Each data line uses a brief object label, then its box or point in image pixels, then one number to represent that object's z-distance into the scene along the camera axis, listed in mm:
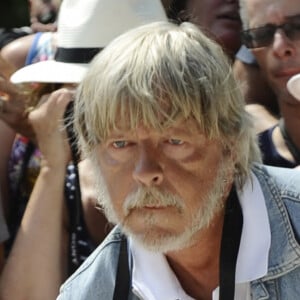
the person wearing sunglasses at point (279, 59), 5617
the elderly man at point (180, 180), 4137
